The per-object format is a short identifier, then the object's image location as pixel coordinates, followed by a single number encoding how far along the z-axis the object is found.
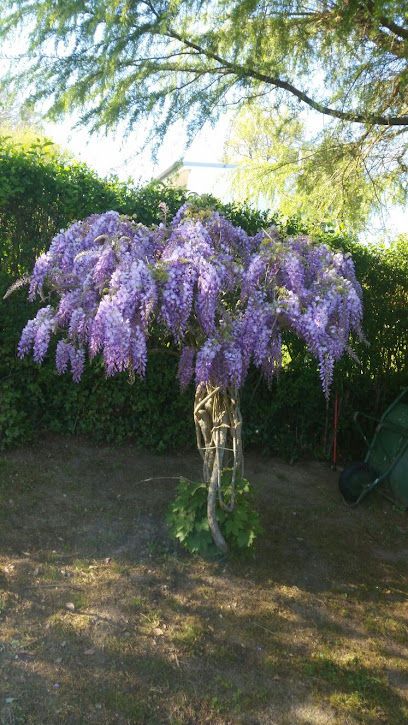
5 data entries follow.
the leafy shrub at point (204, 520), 3.76
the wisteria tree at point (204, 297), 3.04
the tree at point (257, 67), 5.05
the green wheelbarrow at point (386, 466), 4.97
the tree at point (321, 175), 6.18
